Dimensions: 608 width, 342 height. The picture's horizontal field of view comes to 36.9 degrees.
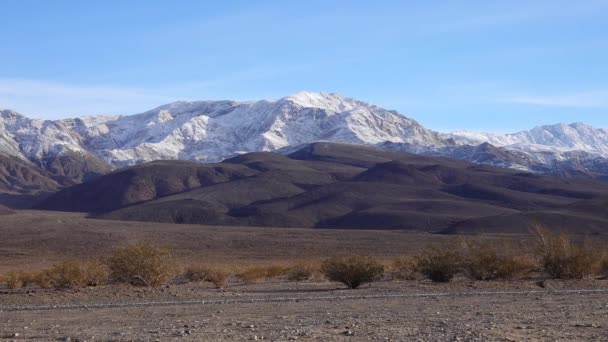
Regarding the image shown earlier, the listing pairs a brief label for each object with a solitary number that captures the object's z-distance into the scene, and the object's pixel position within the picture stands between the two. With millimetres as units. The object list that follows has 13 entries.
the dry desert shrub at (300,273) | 41656
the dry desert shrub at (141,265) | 34938
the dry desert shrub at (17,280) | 37375
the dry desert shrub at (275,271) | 45000
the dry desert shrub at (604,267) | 38125
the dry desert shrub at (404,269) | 39178
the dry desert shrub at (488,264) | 36062
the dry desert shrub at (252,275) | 40772
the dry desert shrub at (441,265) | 35562
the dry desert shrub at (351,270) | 34469
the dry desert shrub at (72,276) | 34750
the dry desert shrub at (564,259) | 35250
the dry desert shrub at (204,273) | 38781
